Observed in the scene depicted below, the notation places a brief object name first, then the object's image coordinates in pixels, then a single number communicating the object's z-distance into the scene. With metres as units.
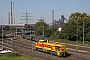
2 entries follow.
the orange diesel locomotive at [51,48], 23.67
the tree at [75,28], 40.63
